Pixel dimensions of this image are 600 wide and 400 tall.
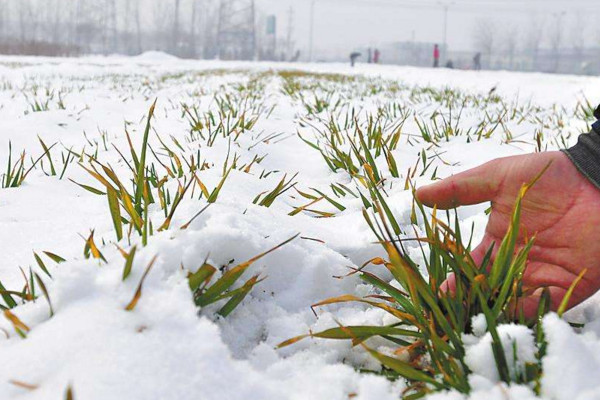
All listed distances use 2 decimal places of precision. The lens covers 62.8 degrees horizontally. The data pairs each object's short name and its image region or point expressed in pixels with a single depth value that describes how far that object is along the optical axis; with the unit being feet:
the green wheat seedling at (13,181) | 6.42
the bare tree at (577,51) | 273.33
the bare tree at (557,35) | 269.21
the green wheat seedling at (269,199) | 5.14
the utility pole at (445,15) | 222.89
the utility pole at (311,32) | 230.99
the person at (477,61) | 103.09
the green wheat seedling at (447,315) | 2.75
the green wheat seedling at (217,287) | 3.16
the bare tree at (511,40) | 280.27
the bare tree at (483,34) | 266.40
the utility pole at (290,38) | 276.31
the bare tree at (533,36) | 297.65
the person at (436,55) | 104.14
